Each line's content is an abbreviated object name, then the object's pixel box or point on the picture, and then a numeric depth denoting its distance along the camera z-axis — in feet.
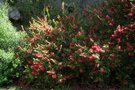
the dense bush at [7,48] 15.33
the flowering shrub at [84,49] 14.27
